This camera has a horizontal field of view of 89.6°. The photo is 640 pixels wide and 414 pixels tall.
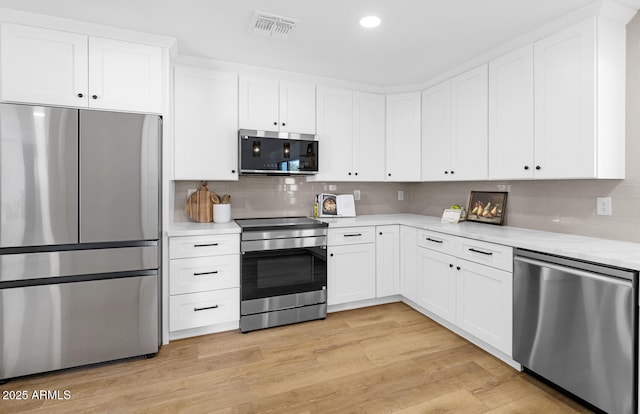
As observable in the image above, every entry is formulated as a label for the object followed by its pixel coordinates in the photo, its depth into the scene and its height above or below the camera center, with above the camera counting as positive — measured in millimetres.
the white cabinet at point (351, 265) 3184 -608
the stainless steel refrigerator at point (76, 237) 2090 -215
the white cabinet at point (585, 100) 2080 +708
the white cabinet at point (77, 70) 2170 +973
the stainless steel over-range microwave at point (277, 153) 3043 +520
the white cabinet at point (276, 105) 3146 +1015
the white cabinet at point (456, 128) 2900 +762
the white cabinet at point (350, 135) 3498 +794
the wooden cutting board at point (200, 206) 3195 -5
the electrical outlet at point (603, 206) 2258 -6
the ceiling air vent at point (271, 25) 2250 +1314
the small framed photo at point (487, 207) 3014 -16
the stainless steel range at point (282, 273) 2822 -614
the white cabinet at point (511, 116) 2477 +726
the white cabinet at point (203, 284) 2654 -662
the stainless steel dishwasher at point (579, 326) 1623 -691
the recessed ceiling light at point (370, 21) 2266 +1319
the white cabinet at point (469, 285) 2293 -650
